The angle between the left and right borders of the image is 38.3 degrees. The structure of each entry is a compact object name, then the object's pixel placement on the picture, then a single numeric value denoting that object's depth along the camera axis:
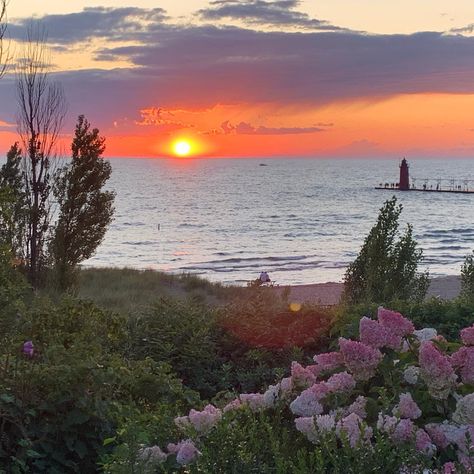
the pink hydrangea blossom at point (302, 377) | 3.33
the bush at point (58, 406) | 4.24
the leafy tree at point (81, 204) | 19.66
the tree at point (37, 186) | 19.78
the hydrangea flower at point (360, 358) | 3.16
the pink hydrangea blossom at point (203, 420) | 3.03
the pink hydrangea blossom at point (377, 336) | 3.23
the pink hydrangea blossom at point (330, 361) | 3.42
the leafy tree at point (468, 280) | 11.70
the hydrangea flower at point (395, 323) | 3.30
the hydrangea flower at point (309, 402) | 3.01
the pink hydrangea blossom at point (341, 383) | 3.15
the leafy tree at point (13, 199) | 4.96
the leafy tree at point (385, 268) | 11.45
